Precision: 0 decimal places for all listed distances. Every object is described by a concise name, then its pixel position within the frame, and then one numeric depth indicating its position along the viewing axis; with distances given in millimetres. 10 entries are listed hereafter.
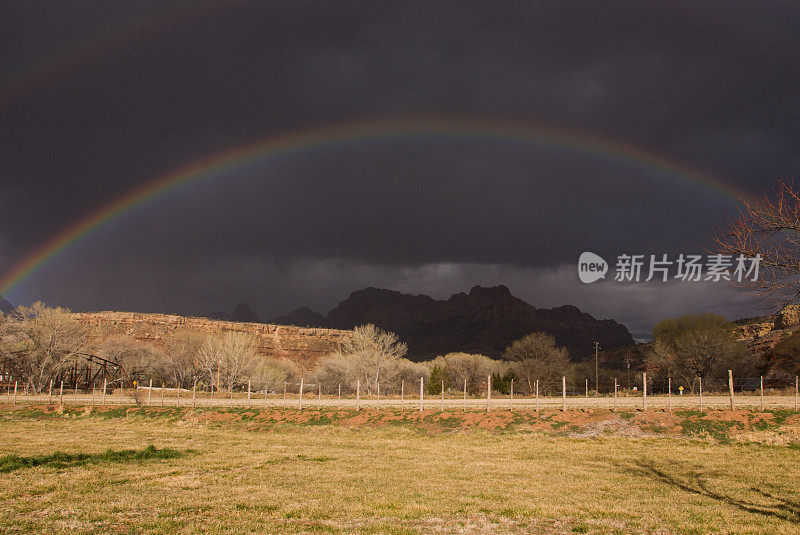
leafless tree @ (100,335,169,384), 90812
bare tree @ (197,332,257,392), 79812
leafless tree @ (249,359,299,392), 83156
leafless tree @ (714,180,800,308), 9508
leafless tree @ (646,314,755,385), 80812
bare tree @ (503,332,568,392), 88938
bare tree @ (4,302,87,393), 67438
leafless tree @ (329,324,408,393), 79062
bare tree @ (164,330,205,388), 91250
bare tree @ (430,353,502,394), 95212
